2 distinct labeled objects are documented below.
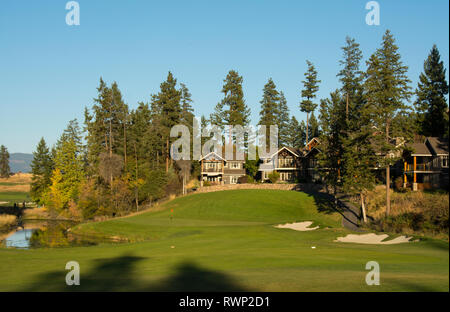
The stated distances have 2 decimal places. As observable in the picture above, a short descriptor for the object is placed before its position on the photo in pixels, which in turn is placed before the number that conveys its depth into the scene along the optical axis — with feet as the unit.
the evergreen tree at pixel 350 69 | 277.23
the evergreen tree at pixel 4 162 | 580.71
